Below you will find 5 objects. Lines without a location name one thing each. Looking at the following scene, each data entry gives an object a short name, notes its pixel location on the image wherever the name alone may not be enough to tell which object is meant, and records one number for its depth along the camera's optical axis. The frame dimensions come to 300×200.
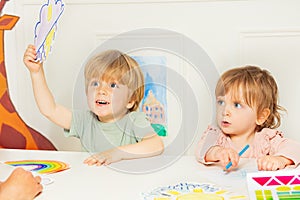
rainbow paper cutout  1.70
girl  1.77
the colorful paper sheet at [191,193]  1.47
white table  1.52
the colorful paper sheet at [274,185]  1.45
